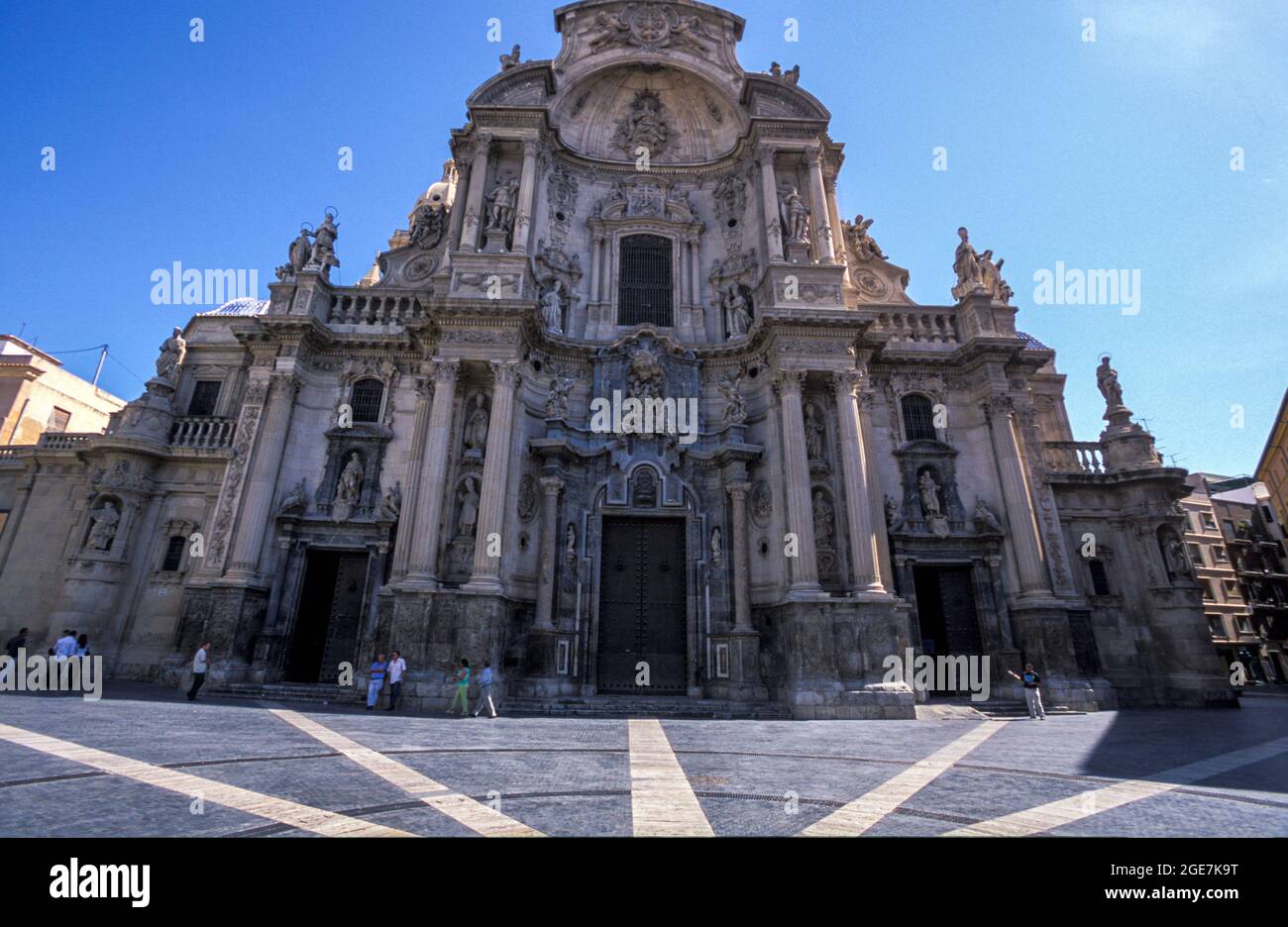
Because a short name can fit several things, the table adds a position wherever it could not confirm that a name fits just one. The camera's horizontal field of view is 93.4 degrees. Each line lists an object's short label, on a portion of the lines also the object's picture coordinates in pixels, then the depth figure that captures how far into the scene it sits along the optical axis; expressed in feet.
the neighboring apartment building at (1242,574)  137.90
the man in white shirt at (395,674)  47.73
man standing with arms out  48.96
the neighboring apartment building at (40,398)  87.71
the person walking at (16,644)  59.17
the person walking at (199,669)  45.44
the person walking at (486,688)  45.68
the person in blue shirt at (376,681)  48.11
